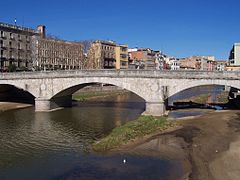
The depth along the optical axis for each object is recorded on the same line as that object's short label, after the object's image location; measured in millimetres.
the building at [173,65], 138715
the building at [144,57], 108230
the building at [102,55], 81528
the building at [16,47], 60291
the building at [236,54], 69005
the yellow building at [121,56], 91798
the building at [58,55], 69629
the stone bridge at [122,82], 31014
